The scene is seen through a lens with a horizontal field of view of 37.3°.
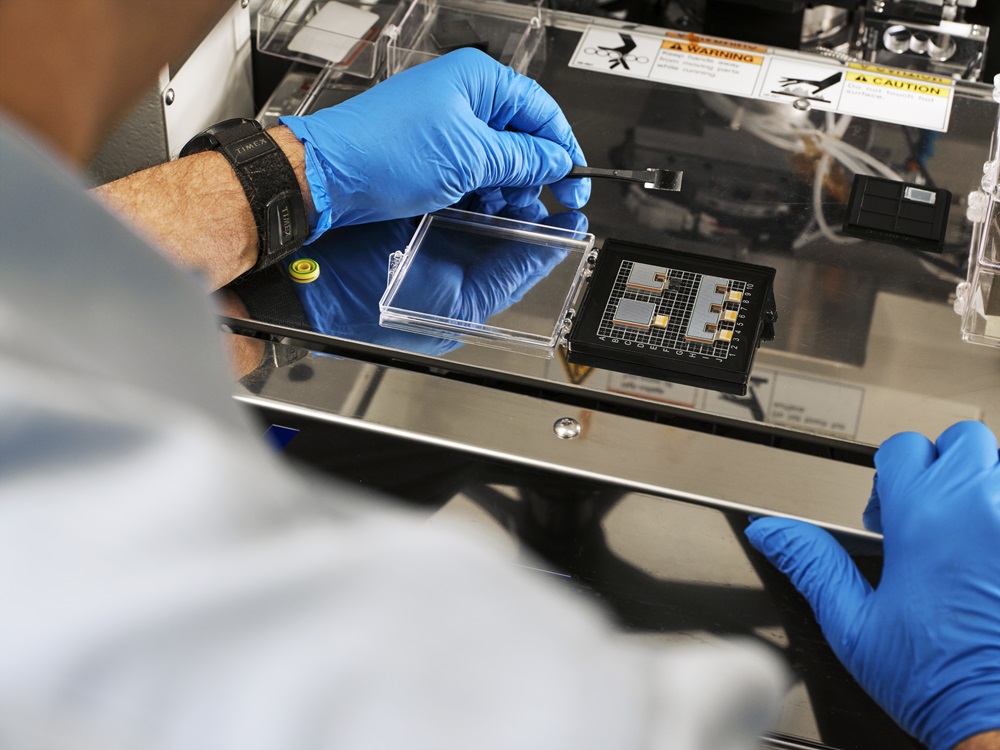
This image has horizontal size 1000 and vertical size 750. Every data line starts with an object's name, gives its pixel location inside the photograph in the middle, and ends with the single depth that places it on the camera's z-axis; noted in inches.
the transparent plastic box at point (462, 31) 32.7
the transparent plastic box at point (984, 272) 27.3
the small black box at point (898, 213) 29.0
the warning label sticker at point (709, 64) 32.8
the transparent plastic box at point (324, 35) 32.7
